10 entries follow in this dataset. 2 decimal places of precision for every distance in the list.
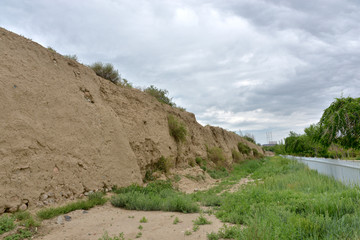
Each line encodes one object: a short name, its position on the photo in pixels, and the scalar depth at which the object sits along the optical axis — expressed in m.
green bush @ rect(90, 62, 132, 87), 11.74
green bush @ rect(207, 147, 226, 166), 19.15
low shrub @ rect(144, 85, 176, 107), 17.44
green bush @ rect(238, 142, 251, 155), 34.69
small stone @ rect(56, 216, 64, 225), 4.92
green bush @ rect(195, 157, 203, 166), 16.19
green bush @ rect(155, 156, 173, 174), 11.32
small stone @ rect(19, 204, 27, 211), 5.08
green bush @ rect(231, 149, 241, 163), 28.55
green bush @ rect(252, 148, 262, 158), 44.91
